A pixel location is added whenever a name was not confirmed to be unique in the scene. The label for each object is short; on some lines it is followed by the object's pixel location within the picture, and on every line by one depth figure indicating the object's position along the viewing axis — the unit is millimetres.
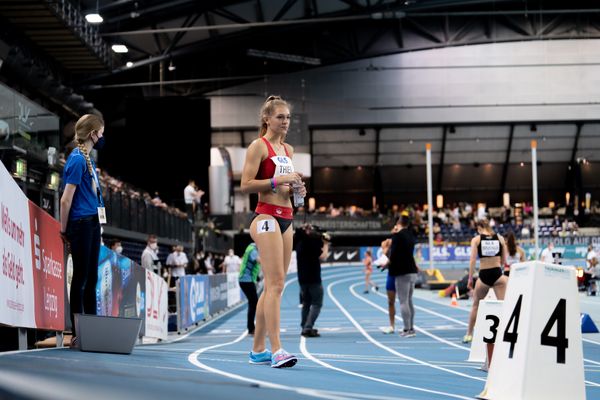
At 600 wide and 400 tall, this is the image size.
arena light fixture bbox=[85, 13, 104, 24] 23547
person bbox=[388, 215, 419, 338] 13672
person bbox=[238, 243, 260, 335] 15133
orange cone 22927
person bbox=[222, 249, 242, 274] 29862
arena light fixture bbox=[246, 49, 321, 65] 45969
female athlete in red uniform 5840
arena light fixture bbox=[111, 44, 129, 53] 28156
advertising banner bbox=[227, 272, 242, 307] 26384
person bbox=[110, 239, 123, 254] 16355
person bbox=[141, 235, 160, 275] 16484
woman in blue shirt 6133
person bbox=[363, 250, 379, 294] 31766
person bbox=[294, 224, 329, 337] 14477
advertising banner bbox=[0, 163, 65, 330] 5687
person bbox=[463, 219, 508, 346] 10906
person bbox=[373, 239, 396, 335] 14320
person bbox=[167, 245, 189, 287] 22406
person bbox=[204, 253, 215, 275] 28100
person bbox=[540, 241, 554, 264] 25144
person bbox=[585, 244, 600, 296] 25641
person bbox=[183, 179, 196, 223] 33938
